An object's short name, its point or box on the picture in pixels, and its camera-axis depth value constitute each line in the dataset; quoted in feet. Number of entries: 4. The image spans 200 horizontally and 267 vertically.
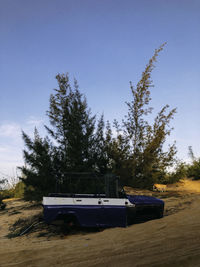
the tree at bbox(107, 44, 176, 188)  42.24
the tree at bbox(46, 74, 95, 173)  39.83
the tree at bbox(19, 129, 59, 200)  39.91
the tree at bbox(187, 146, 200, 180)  63.52
